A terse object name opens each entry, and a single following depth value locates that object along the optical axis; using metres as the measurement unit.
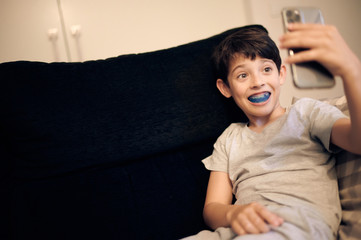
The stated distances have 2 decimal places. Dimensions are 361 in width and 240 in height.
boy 0.54
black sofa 0.89
